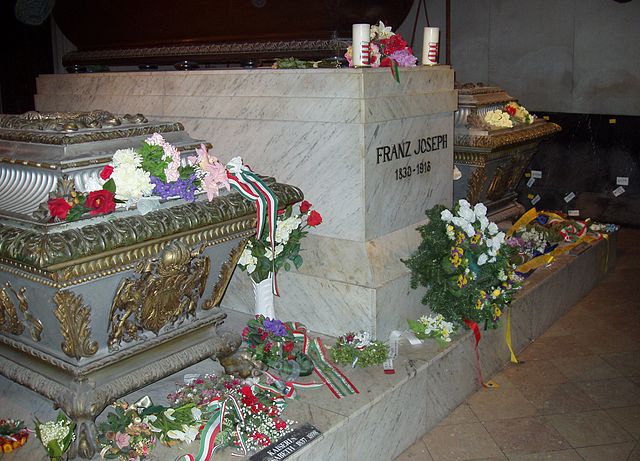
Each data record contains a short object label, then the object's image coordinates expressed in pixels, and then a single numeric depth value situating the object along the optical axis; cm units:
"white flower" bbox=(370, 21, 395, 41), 430
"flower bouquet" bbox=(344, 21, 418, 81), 421
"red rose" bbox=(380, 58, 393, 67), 420
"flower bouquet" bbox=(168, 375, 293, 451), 304
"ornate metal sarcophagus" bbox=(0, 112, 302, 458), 274
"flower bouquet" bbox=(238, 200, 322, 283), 402
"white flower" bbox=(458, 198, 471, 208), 425
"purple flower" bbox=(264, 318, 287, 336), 388
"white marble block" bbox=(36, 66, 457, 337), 402
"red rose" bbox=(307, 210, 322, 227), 405
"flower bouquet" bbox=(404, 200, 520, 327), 414
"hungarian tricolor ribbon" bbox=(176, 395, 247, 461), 290
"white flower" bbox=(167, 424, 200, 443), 299
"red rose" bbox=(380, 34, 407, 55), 425
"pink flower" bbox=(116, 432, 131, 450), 291
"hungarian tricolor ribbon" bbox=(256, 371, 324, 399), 346
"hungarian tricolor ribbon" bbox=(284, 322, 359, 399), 353
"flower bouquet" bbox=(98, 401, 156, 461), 290
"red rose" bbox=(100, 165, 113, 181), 293
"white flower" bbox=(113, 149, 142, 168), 299
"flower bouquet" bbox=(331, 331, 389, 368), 378
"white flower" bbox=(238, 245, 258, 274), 405
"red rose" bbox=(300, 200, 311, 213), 411
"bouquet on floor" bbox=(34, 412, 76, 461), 280
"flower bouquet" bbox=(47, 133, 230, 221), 281
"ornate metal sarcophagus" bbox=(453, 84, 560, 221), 583
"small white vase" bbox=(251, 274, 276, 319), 424
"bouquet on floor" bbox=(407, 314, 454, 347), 408
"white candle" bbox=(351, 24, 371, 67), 407
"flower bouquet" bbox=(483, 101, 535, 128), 608
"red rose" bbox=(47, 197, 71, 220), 272
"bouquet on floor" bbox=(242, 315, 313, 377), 369
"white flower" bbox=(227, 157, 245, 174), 349
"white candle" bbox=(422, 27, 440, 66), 460
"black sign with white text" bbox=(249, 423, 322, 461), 293
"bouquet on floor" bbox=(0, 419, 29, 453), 301
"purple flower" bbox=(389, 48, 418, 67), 427
